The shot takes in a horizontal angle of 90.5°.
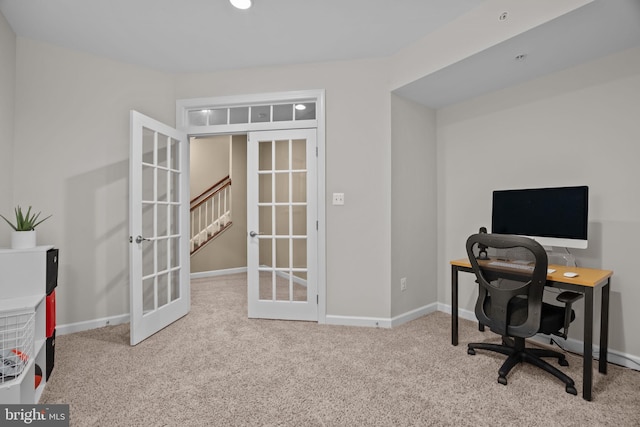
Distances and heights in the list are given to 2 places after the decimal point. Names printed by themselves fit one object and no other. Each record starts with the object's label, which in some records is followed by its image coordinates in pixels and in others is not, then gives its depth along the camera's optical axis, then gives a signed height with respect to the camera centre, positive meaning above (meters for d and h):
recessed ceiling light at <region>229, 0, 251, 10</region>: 2.18 +1.44
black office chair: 1.88 -0.58
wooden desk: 1.81 -0.52
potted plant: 2.09 -0.17
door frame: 3.03 +0.84
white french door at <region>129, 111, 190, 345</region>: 2.52 -0.15
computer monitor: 2.14 -0.03
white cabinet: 1.66 -0.53
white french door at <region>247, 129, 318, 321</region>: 3.10 -0.12
